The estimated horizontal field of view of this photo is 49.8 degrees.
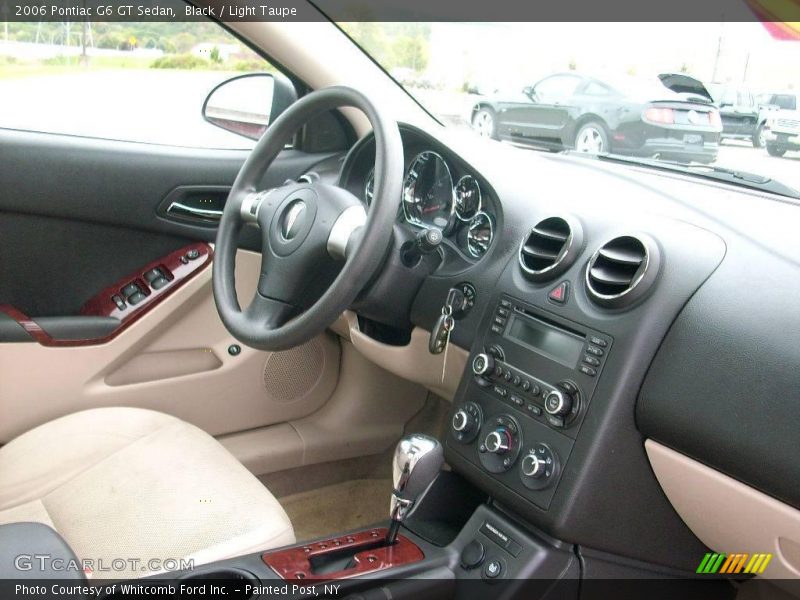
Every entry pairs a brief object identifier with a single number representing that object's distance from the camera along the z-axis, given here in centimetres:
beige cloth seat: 146
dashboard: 124
